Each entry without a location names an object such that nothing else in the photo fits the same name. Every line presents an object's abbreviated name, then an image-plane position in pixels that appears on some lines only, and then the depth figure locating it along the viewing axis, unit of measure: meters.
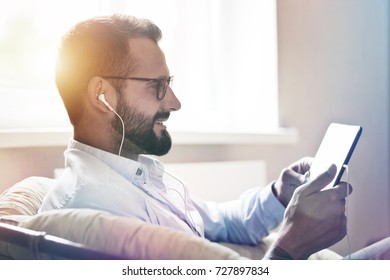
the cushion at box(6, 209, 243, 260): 1.22
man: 1.44
